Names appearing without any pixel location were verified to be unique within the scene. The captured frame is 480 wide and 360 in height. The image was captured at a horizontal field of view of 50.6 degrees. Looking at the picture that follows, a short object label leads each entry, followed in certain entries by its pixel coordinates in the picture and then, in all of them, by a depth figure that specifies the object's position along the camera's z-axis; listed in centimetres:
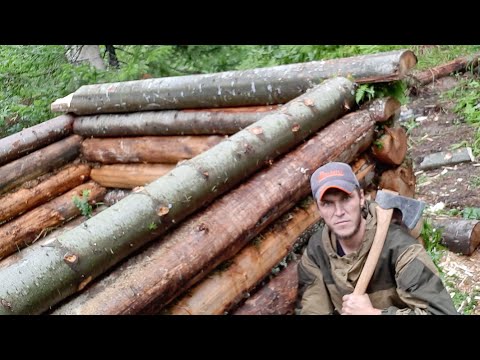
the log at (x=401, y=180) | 487
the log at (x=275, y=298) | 321
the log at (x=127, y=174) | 647
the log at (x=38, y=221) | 618
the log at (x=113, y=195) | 701
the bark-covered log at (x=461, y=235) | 566
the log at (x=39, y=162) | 646
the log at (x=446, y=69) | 999
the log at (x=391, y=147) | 464
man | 270
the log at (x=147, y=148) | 598
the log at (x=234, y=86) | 446
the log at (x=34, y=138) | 650
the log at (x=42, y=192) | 637
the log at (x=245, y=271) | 300
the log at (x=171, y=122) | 542
